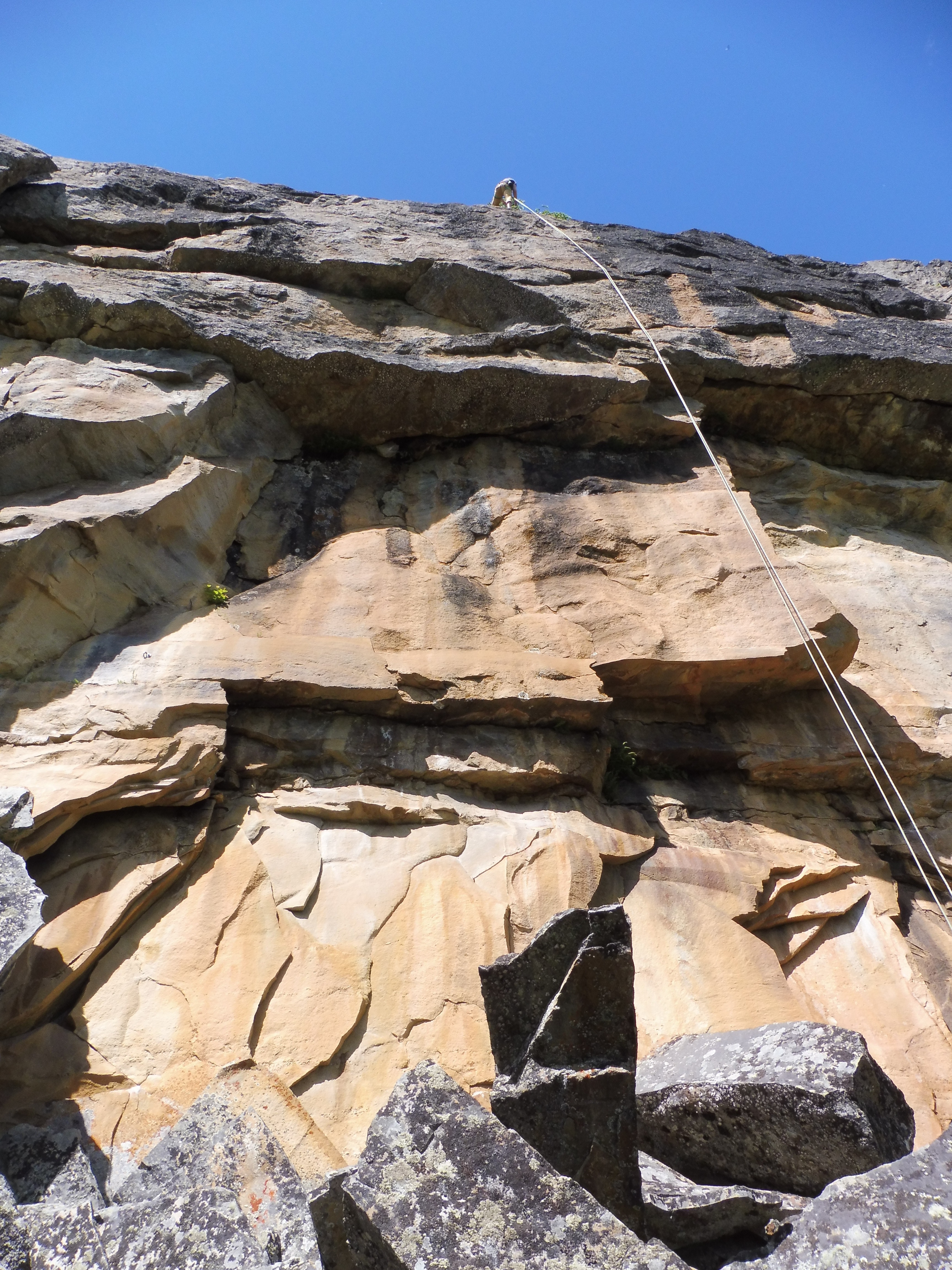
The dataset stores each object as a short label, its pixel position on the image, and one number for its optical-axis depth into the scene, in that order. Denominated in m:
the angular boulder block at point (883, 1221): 2.59
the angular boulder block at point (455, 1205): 2.66
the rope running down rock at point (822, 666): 6.10
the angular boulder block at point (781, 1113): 3.45
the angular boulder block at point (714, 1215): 3.36
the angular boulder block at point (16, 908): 3.74
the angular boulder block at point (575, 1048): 3.32
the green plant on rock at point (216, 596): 6.67
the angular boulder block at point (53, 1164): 3.62
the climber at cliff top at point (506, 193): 14.38
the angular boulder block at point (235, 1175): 3.06
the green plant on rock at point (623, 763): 6.74
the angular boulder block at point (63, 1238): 2.83
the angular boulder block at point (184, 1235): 2.80
